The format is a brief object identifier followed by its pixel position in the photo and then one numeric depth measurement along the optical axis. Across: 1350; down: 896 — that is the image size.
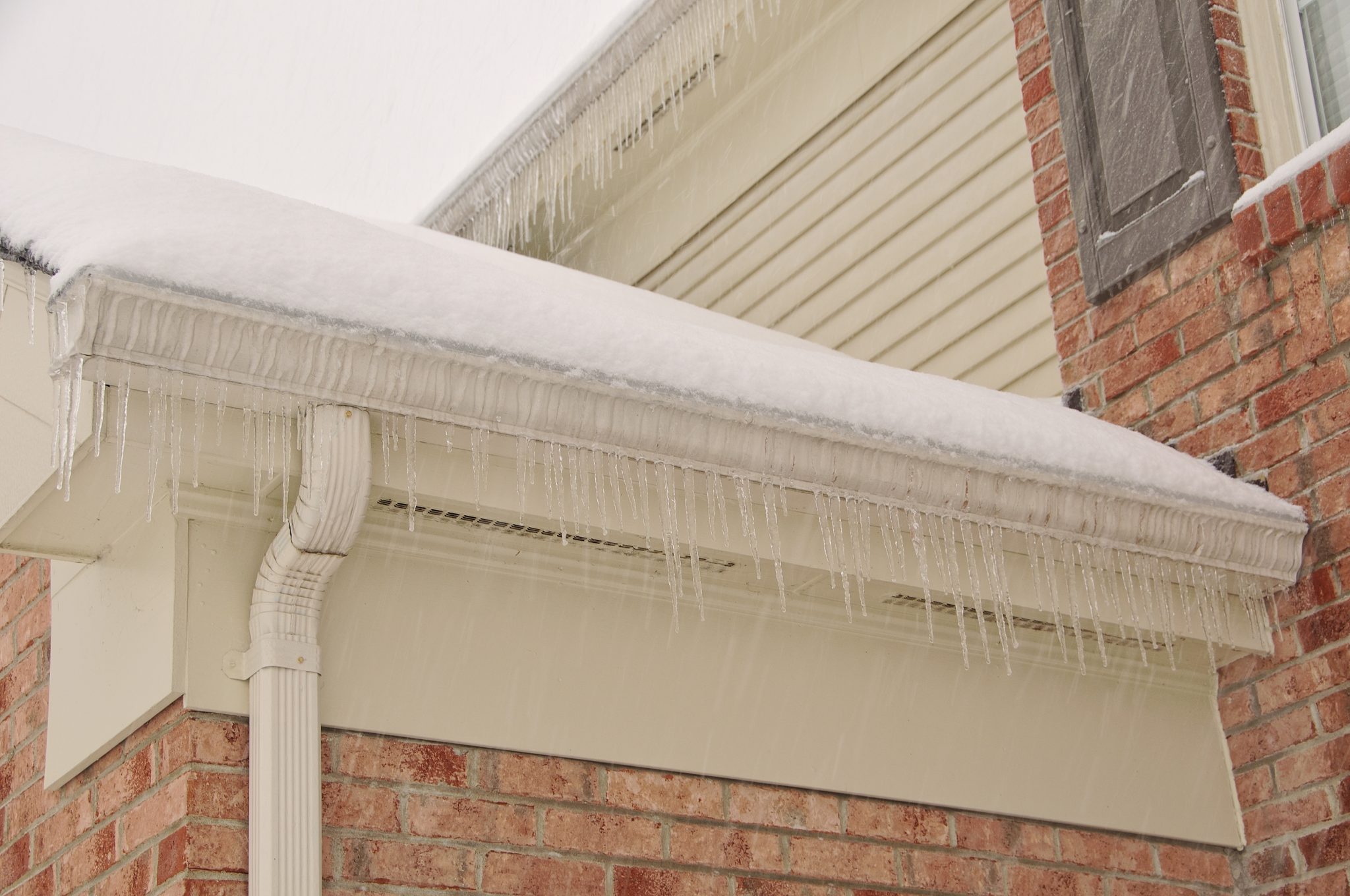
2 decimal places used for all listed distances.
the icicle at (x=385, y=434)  2.24
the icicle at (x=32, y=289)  2.06
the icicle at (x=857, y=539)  2.64
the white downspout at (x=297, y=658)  2.18
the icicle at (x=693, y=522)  2.54
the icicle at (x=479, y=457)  2.31
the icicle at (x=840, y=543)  2.63
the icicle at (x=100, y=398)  1.99
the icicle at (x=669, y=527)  2.47
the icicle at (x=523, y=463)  2.34
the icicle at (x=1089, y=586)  2.90
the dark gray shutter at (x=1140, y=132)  3.57
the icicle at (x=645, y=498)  2.44
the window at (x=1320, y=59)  3.56
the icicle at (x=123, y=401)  2.01
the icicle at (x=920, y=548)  2.69
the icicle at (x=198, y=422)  2.15
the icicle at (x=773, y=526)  2.58
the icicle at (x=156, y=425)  2.10
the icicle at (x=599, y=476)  2.38
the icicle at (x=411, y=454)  2.25
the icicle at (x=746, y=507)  2.52
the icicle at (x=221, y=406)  2.09
